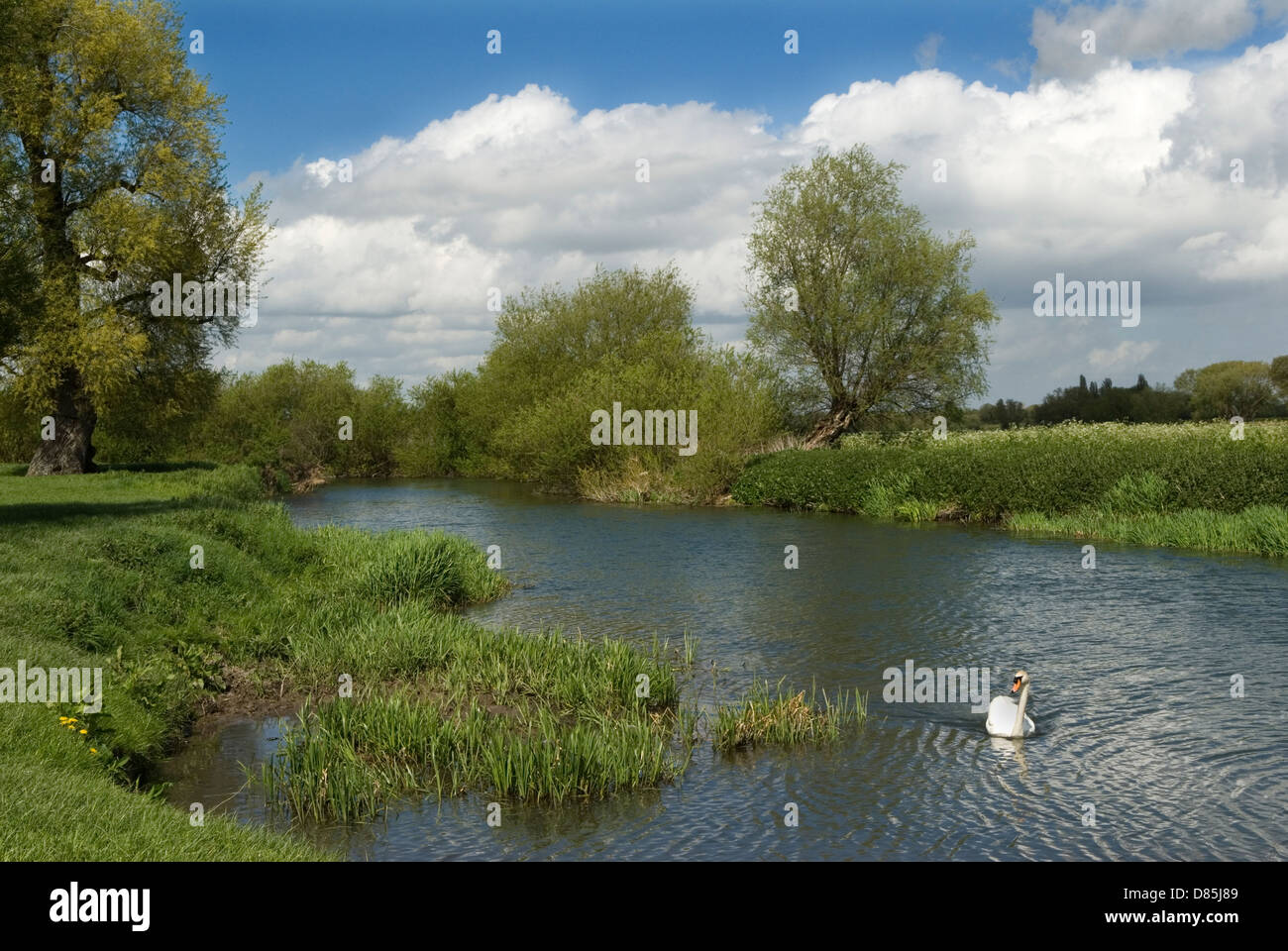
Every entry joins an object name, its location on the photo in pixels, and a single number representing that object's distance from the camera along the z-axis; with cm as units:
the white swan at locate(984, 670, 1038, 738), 1211
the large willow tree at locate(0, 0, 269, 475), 3219
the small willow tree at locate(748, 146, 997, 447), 5103
